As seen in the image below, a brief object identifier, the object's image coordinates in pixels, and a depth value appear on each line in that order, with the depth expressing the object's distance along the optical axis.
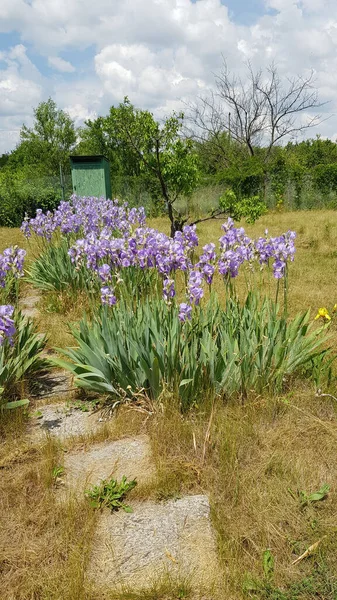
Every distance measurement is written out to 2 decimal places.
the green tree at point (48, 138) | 35.47
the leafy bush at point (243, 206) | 8.83
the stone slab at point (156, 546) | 1.95
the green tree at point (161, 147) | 9.05
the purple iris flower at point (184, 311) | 3.08
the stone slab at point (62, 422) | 3.09
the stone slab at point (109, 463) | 2.56
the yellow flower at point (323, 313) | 4.12
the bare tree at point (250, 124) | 27.79
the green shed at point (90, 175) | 12.57
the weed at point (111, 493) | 2.34
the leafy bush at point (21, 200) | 15.93
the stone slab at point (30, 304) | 6.02
